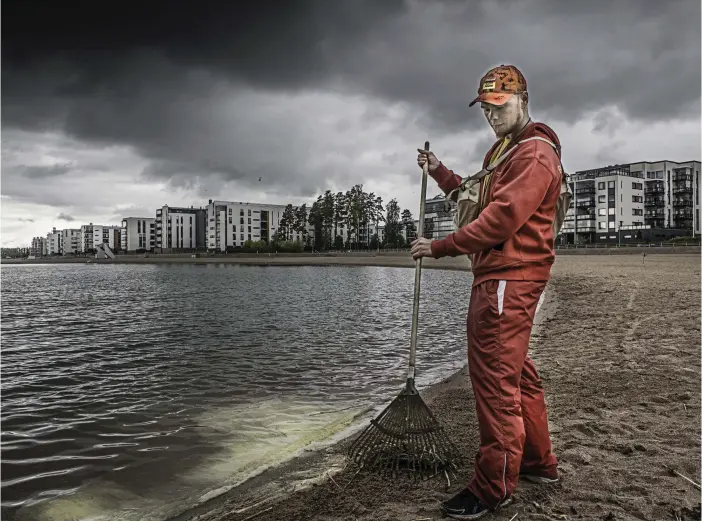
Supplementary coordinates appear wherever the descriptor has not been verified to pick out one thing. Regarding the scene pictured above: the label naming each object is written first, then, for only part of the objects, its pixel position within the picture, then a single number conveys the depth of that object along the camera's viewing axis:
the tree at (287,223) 152.62
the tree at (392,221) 142.62
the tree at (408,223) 159.75
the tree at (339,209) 135.75
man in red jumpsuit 3.27
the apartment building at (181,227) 187.88
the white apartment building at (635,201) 107.31
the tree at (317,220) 145.75
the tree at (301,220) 150.38
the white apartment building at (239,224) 167.62
